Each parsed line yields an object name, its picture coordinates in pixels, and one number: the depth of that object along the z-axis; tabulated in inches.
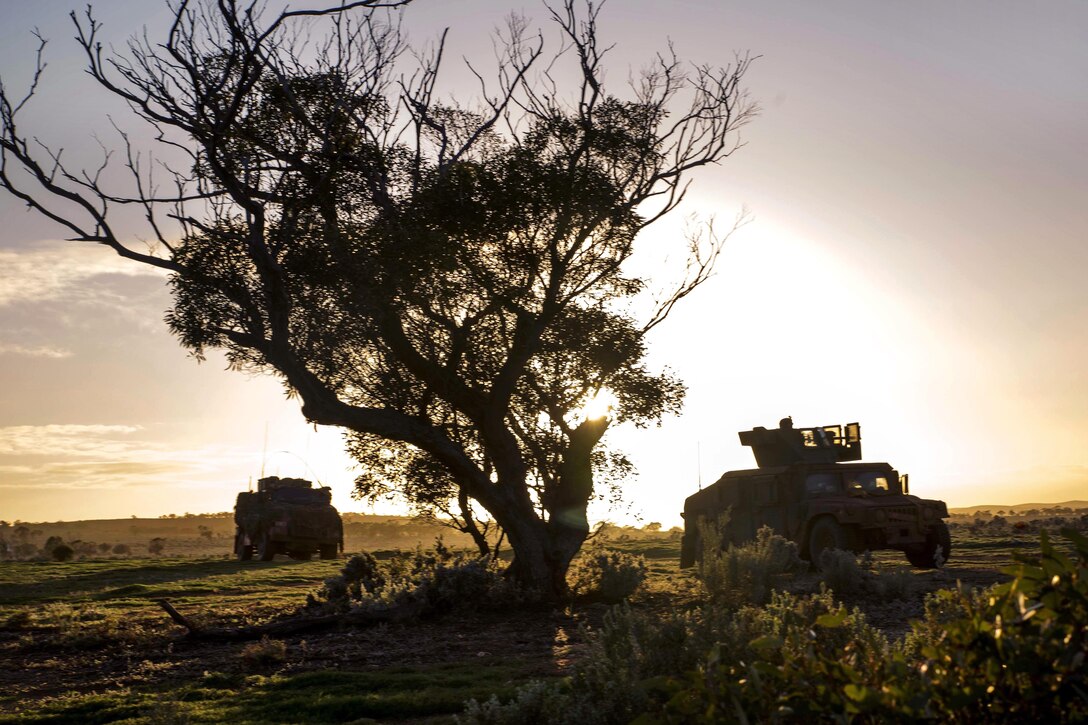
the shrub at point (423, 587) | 640.4
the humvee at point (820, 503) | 786.8
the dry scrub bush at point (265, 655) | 477.4
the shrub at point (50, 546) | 1942.7
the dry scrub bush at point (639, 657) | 240.5
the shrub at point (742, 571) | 598.9
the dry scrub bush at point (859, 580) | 621.0
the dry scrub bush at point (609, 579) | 719.1
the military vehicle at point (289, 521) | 1428.4
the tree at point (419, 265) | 652.7
